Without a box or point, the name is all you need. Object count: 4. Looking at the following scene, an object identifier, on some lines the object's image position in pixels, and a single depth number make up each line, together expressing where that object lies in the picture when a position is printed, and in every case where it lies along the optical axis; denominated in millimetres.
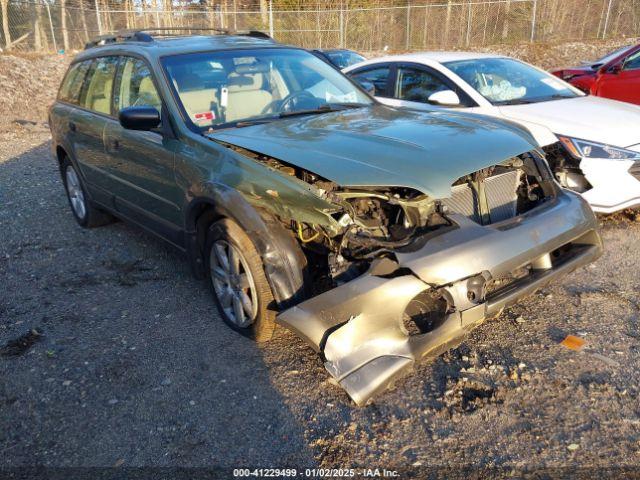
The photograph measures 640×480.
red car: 8094
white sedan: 4781
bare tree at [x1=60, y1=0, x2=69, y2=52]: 21547
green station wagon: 2758
